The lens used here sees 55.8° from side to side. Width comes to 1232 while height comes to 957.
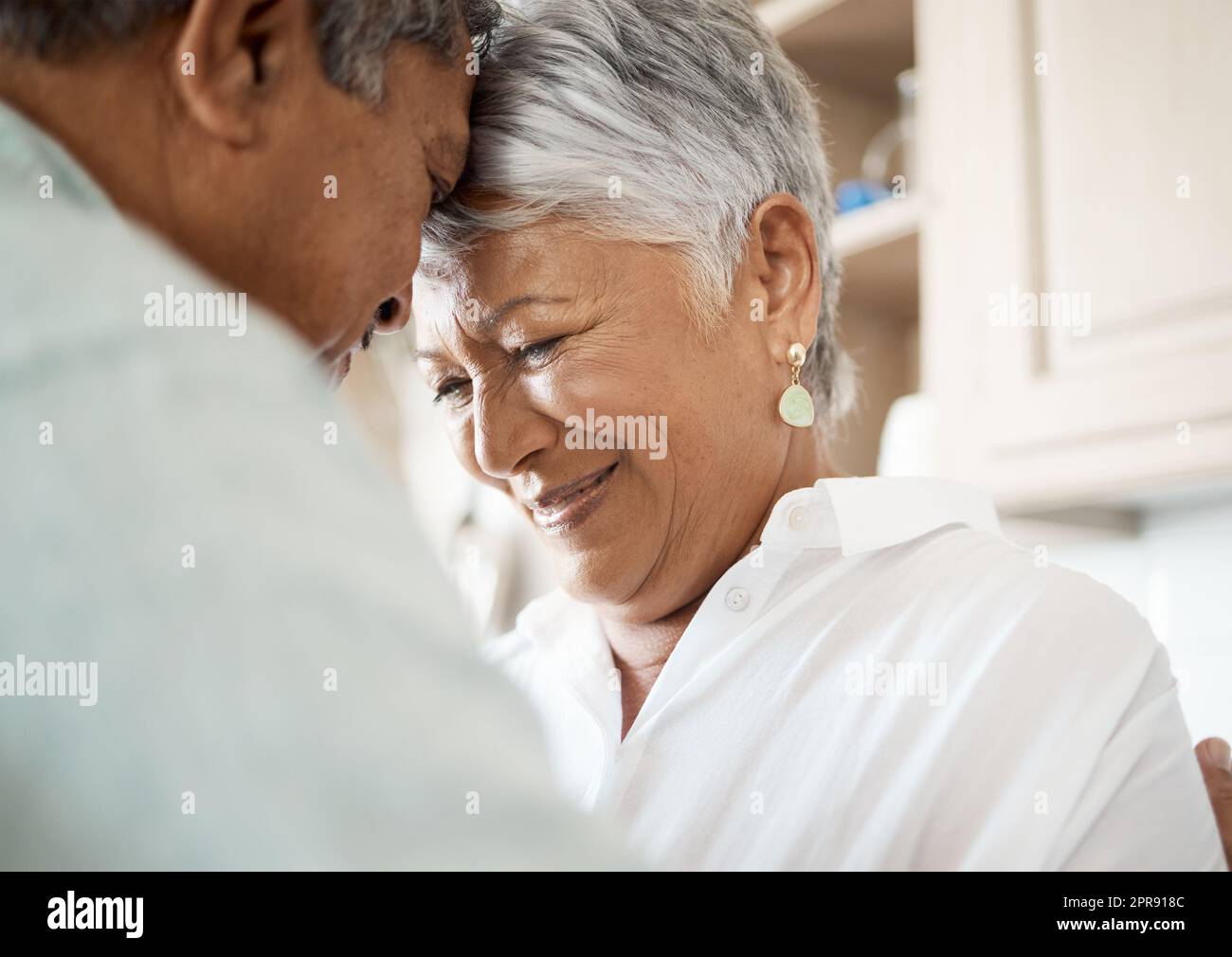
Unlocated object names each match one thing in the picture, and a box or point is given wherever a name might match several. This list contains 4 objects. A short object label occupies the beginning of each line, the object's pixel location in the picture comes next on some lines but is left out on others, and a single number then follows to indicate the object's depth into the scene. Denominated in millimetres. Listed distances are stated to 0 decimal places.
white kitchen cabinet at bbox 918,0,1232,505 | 1416
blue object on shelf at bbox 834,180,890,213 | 1952
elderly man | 337
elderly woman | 806
